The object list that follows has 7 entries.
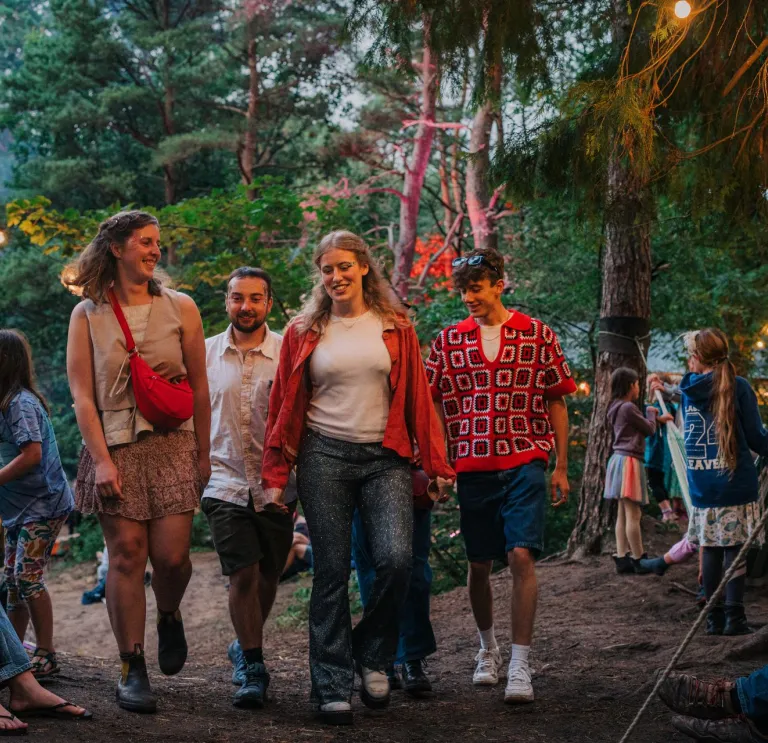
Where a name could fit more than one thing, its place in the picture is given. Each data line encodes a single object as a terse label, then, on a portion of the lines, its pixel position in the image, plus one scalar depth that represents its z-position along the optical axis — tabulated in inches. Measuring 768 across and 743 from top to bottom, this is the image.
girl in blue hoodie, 241.3
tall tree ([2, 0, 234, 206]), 901.8
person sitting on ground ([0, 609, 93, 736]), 148.9
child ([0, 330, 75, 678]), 188.1
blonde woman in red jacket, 169.6
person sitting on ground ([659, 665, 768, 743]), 142.5
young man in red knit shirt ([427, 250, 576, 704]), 186.1
